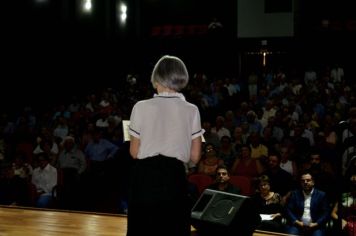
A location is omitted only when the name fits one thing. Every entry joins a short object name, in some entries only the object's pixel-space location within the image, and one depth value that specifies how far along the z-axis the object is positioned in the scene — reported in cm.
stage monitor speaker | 283
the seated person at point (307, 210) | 458
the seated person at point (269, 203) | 467
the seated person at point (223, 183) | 495
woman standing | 211
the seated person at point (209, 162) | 598
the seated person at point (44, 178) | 618
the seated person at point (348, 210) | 434
